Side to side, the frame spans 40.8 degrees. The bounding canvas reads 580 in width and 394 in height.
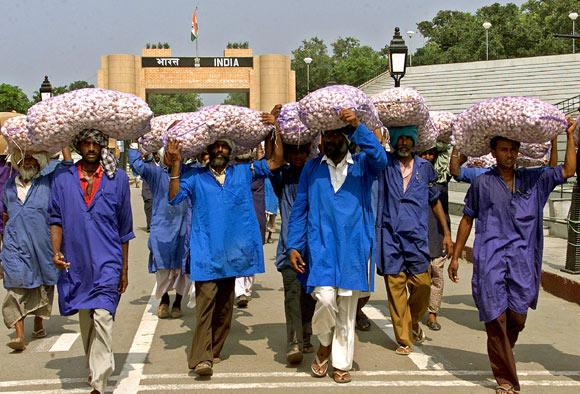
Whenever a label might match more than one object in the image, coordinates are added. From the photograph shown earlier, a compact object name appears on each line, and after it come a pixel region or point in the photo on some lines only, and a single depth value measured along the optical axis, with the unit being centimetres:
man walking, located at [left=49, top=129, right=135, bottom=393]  538
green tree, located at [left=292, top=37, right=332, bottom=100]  9250
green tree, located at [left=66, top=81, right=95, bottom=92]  11759
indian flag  6069
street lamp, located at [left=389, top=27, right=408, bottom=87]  1469
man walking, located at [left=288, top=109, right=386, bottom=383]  579
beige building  5716
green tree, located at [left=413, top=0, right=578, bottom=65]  6141
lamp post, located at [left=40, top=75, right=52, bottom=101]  2006
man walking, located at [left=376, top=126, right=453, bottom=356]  670
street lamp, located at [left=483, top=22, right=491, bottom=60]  5784
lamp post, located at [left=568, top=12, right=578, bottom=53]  5107
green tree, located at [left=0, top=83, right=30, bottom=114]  6869
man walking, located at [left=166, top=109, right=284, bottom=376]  601
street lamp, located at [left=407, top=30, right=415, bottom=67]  6424
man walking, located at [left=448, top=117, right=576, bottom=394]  551
